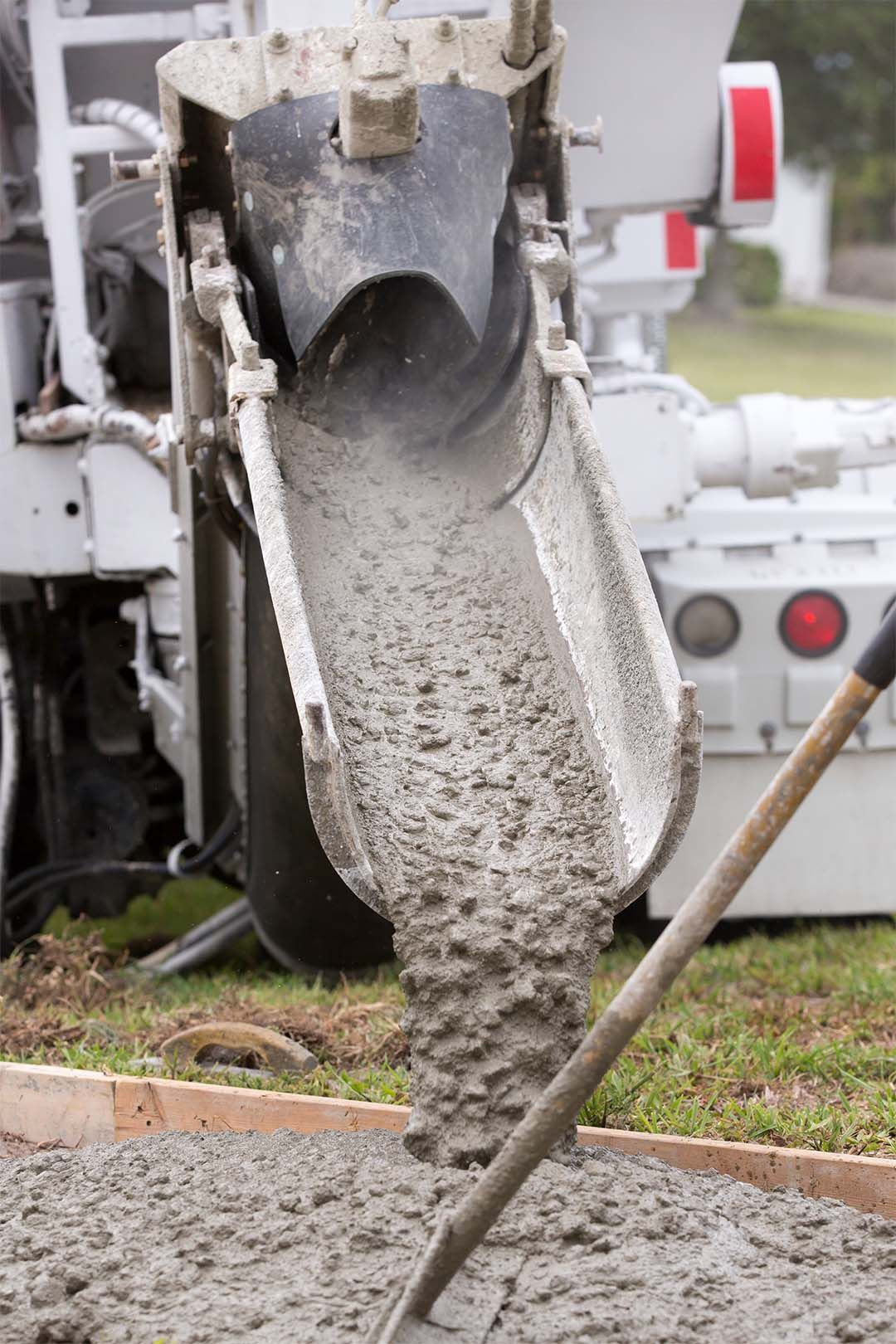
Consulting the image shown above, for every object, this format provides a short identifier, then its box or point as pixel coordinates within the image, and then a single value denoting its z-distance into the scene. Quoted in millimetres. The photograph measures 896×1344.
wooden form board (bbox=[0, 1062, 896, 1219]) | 4910
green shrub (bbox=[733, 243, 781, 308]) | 54094
